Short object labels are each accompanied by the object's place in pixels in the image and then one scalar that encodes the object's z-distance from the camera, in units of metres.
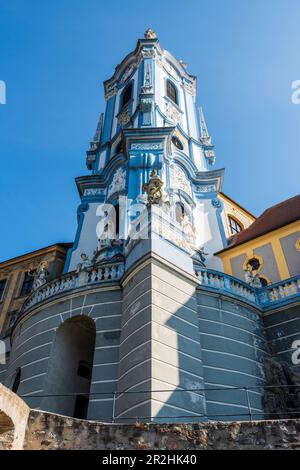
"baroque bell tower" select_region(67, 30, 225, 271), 21.20
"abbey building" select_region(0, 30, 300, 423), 11.54
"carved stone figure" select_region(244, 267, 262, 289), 16.67
